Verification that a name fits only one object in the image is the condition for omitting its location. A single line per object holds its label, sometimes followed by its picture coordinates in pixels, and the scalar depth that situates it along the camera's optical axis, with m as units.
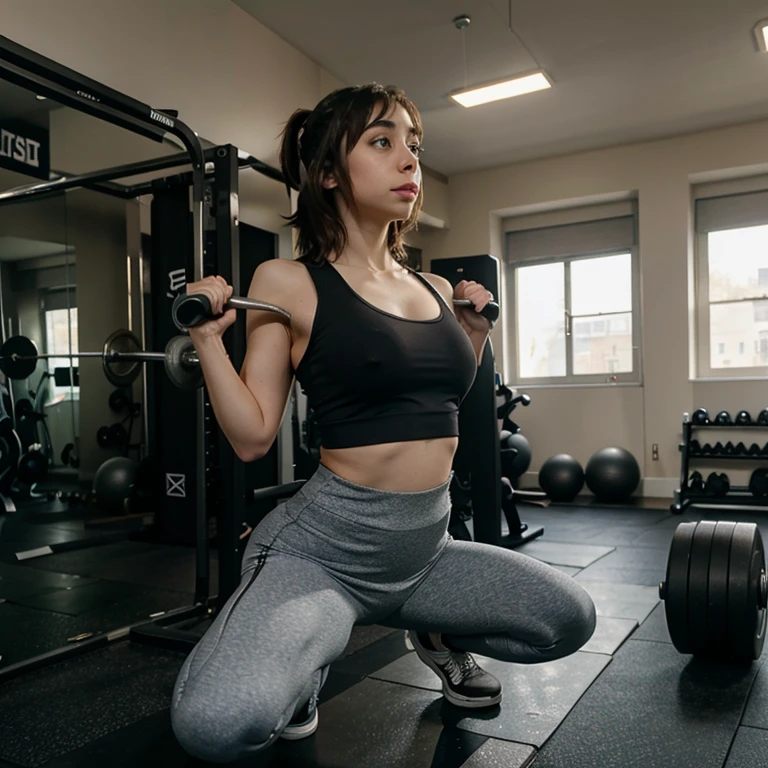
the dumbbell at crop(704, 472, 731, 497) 4.89
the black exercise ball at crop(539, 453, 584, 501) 5.12
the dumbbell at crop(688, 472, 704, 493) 4.92
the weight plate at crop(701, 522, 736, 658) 1.78
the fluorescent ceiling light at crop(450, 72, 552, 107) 4.22
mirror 2.81
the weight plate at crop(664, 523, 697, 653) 1.82
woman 1.03
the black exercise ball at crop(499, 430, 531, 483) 4.93
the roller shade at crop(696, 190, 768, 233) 5.39
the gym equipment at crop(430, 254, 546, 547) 3.05
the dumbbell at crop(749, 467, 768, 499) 4.71
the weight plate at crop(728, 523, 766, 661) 1.76
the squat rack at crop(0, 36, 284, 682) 1.91
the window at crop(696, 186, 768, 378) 5.40
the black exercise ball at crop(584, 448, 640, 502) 5.10
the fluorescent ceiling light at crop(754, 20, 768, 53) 3.88
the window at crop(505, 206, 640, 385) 5.84
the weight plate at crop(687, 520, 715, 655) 1.80
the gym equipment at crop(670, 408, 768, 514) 4.76
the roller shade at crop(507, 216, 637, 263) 5.84
